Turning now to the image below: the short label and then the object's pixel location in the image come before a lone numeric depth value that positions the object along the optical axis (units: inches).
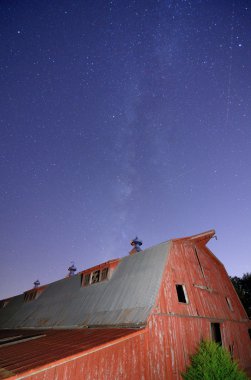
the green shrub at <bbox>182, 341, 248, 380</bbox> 370.3
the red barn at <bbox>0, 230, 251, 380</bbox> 318.0
